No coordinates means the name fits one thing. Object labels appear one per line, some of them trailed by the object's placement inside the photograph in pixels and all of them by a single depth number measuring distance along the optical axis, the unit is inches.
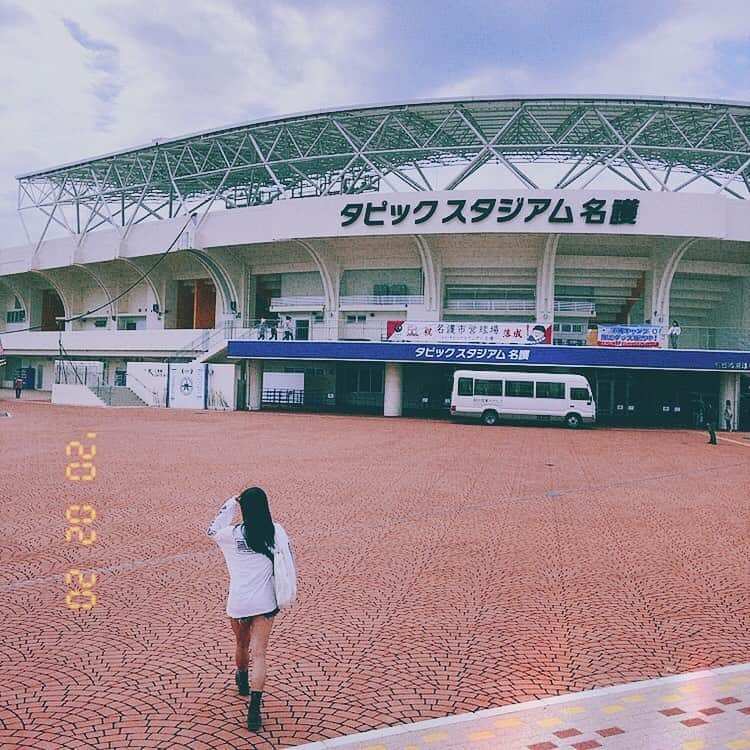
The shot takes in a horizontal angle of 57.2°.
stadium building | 1318.9
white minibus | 1246.9
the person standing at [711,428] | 1031.0
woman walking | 185.0
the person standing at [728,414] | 1336.1
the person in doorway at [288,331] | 1459.2
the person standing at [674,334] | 1278.3
